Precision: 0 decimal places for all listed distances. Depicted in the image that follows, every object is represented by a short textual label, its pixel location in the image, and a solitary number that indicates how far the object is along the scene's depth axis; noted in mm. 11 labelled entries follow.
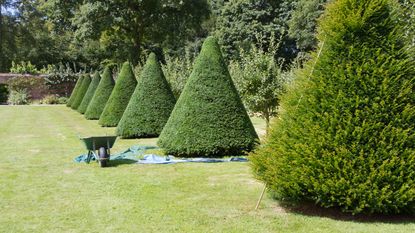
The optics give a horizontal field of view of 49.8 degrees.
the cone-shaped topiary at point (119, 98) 17250
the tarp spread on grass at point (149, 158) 9789
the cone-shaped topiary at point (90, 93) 25547
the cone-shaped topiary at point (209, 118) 9969
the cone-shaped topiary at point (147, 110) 13719
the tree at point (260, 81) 12664
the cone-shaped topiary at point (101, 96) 21469
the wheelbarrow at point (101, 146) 9312
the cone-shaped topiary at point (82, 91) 29022
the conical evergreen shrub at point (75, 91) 31755
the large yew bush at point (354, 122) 5207
